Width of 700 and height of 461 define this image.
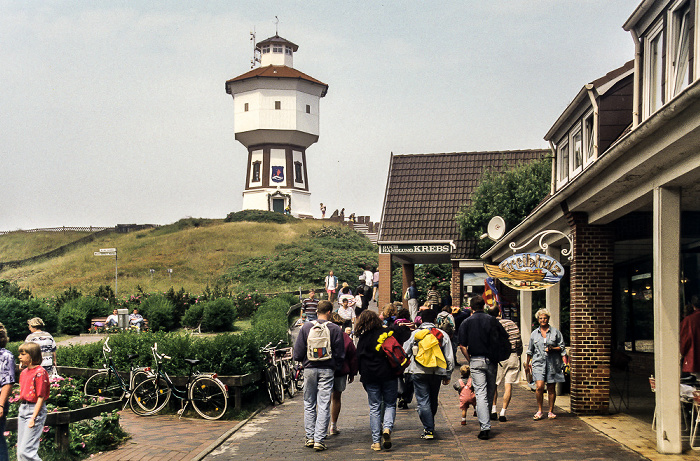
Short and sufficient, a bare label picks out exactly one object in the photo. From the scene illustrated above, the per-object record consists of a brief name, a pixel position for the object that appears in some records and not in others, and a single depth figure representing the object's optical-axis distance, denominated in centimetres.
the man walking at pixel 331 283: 3059
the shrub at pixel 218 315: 3003
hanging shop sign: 1328
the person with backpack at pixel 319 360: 1064
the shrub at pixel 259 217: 8325
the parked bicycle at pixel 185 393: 1309
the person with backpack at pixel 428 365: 1074
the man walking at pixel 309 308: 2366
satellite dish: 2389
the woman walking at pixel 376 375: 1047
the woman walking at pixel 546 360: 1227
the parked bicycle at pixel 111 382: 1398
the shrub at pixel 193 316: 3109
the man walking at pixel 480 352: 1103
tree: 3098
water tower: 8288
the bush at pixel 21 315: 3011
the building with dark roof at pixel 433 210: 3200
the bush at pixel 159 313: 3142
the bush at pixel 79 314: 3161
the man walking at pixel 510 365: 1246
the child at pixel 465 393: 1187
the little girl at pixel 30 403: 863
